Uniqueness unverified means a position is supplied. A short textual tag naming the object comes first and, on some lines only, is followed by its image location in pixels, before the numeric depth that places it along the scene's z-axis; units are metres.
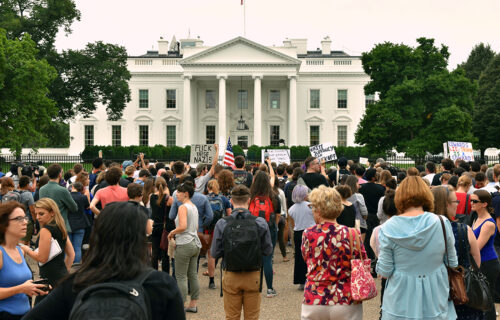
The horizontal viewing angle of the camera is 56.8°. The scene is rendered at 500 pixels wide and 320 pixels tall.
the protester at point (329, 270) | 4.00
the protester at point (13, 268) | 3.51
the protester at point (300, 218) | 7.53
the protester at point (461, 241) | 4.09
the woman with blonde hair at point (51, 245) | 4.60
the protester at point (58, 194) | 7.17
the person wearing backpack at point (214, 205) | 7.70
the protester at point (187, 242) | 6.33
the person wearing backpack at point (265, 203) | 6.93
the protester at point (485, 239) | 5.17
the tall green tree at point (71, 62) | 38.88
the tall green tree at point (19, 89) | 28.52
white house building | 52.81
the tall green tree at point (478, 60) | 58.59
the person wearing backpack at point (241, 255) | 4.82
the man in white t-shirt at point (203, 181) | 8.99
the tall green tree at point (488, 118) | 45.22
